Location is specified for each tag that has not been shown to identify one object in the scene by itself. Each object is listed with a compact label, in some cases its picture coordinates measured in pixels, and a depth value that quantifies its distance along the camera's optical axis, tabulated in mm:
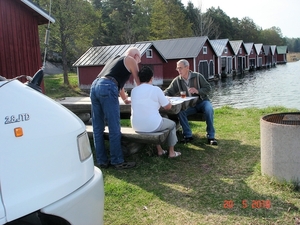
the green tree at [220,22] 73812
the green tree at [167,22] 56188
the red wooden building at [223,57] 43122
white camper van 1905
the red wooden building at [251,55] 59750
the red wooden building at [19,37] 10594
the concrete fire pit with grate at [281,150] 3814
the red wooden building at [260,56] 65925
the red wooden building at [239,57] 51594
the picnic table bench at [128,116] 4824
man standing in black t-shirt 4734
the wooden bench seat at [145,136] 4746
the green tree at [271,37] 109688
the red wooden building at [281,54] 88838
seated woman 4836
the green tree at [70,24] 27172
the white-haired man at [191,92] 6133
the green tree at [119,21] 52188
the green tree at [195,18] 66500
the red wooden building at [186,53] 34094
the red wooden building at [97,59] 26578
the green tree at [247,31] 86750
